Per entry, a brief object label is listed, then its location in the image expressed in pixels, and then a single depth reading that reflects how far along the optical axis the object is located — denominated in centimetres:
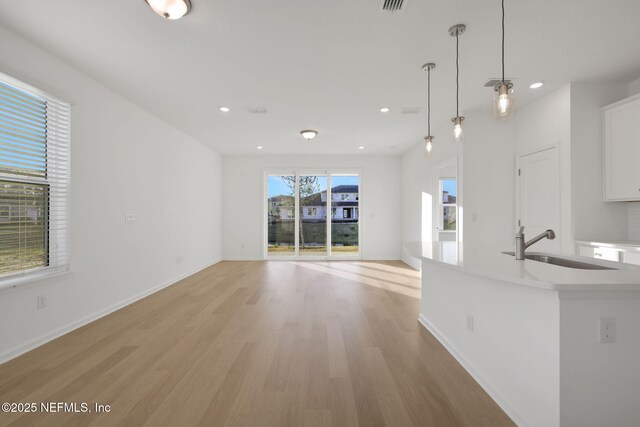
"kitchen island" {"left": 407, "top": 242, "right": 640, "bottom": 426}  141
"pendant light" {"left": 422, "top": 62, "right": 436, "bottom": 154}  292
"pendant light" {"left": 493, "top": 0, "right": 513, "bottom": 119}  196
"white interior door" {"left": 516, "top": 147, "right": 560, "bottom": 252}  371
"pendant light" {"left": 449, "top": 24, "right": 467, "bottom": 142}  236
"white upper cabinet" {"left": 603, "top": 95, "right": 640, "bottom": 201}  309
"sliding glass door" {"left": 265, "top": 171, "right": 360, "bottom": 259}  752
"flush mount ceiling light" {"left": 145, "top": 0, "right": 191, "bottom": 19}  202
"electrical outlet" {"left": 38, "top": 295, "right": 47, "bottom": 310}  267
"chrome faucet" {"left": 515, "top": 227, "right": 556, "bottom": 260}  202
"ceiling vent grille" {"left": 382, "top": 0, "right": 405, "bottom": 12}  204
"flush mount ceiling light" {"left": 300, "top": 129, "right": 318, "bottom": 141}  514
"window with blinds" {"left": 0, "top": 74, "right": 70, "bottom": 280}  246
